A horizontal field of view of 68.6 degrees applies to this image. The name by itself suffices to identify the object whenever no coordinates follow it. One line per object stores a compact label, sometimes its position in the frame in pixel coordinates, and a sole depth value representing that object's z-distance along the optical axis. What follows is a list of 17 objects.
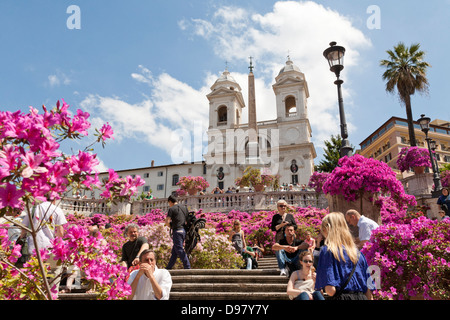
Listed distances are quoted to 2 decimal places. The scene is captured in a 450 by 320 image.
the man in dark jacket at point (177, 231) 7.46
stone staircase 6.05
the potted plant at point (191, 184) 27.73
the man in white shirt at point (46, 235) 5.39
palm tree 27.01
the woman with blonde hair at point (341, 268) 3.33
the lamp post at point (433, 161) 15.76
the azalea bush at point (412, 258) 4.77
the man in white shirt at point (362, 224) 5.85
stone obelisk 53.38
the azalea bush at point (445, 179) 18.95
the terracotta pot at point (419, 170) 19.83
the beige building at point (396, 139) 60.29
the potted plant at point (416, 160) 19.56
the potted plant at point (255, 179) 29.25
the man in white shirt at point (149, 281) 4.17
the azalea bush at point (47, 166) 2.11
